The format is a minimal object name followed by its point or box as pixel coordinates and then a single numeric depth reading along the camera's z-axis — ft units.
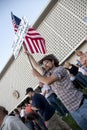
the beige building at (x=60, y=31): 43.70
